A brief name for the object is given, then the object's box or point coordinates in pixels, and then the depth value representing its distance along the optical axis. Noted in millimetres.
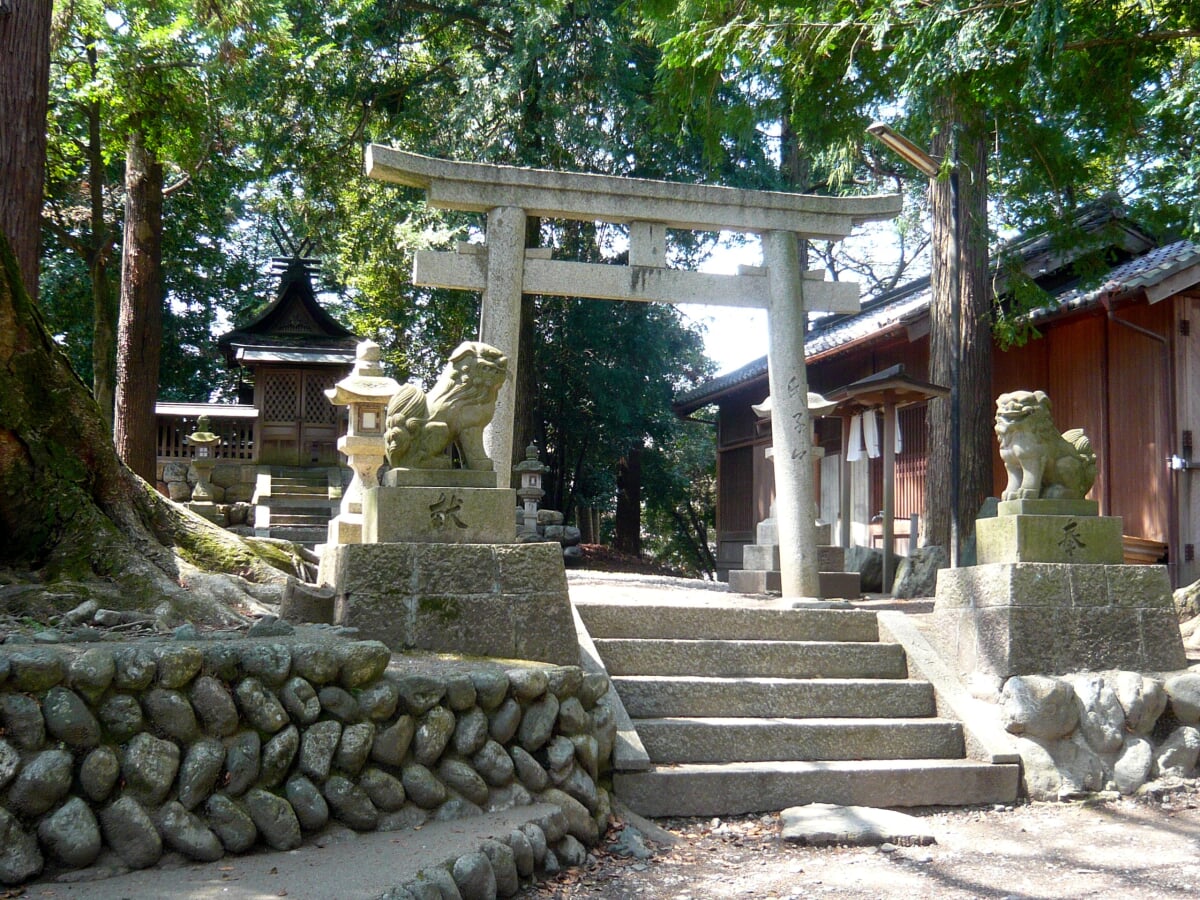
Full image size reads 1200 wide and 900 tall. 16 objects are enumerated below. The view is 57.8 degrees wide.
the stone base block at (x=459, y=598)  6234
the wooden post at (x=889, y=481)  12820
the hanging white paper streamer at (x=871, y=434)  13398
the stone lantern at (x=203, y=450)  21984
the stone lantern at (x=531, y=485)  19359
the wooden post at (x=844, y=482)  13831
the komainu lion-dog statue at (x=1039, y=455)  7500
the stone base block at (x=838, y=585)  11172
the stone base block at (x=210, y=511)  18484
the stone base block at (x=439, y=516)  6445
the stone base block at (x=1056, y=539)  7395
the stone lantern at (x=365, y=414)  13656
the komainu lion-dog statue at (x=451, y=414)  6562
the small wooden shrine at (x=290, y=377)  24578
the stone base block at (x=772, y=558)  11820
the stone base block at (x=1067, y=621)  7230
